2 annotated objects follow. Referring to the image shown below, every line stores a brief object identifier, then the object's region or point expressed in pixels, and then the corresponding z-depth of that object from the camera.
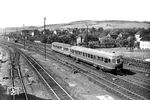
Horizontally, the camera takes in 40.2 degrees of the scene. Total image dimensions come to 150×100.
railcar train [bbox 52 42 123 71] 25.14
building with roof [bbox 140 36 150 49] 70.88
